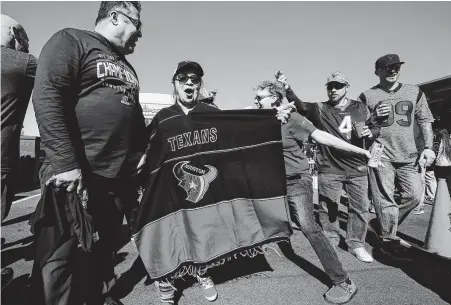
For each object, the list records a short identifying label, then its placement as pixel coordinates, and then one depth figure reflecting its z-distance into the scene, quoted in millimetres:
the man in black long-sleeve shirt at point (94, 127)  1800
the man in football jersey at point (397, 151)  3840
